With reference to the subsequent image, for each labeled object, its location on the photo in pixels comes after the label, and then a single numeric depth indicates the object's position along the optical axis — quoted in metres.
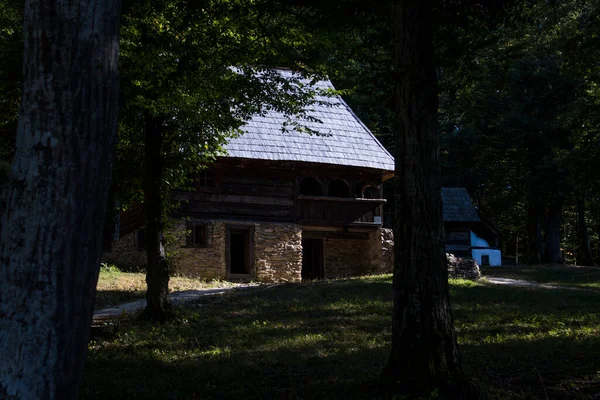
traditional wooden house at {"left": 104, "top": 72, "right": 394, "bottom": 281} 23.39
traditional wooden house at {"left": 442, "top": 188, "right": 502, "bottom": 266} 34.97
